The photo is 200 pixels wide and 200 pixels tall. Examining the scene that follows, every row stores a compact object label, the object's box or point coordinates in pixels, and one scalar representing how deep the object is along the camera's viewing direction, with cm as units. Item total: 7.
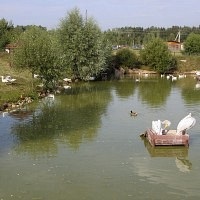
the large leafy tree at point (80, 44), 5578
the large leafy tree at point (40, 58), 4216
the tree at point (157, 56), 7246
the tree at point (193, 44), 8775
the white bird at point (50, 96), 4197
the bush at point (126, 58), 7369
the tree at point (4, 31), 7462
